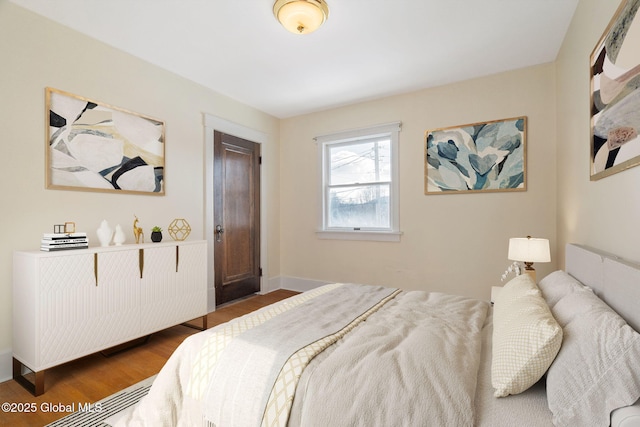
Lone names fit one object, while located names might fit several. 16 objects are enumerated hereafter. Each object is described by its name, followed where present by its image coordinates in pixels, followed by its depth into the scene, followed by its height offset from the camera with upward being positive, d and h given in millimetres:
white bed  944 -603
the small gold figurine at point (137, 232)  2814 -172
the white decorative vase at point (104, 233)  2508 -164
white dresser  2049 -670
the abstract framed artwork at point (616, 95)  1349 +593
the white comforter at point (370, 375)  1016 -624
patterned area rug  1736 -1204
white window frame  3971 +340
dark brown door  3916 -51
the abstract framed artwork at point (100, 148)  2465 +608
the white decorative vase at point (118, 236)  2617 -195
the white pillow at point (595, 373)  863 -493
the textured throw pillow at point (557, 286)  1517 -413
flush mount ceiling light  2148 +1458
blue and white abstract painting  3260 +619
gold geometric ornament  3182 -168
